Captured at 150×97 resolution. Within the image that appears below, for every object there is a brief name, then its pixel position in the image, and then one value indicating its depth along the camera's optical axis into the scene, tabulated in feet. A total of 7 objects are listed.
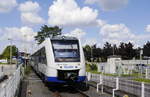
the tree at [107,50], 245.08
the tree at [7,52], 283.69
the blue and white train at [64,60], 38.97
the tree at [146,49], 235.42
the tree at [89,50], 248.97
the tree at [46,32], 197.07
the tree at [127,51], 206.31
